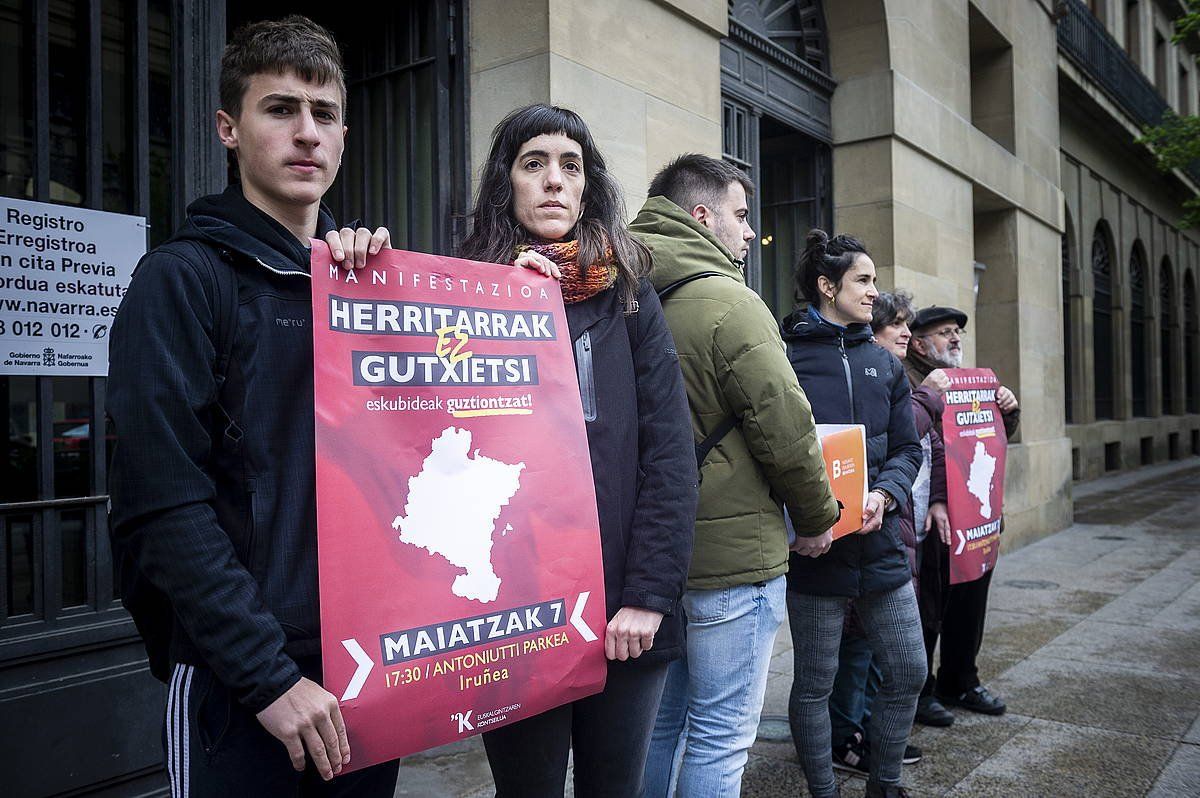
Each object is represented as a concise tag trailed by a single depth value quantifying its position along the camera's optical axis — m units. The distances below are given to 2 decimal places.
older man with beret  4.40
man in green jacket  2.43
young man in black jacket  1.43
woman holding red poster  1.96
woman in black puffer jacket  3.13
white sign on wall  3.02
